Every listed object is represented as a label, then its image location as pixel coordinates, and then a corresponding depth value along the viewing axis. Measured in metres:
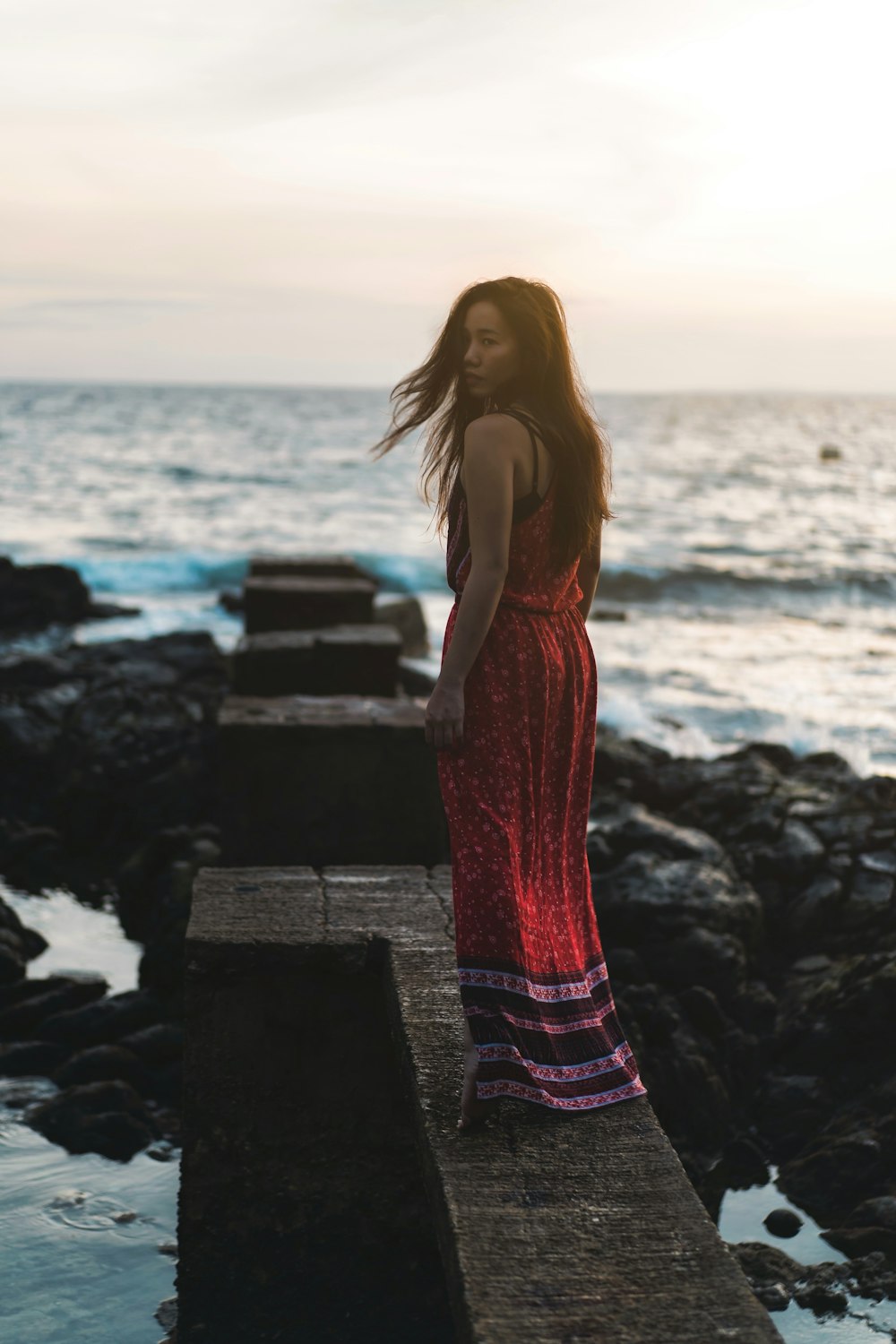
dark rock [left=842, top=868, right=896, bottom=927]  6.19
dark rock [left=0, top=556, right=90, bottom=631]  15.80
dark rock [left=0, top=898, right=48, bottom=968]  5.96
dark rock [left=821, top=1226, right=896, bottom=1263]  3.96
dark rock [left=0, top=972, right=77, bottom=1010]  5.51
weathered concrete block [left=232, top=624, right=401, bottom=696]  5.88
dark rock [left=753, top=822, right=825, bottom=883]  6.58
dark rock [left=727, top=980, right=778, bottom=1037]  5.40
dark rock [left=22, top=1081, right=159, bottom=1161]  4.49
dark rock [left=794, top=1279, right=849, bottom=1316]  3.70
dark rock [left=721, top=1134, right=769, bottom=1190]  4.52
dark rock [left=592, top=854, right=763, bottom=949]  5.59
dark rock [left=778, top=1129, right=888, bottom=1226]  4.28
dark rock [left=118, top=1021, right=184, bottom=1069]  5.05
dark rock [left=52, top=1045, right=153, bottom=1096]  4.91
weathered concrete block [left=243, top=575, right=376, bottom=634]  6.68
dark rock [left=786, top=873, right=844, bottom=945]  6.17
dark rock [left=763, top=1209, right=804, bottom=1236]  4.17
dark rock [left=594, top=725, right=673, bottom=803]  8.54
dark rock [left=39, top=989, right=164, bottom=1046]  5.23
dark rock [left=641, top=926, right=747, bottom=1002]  5.41
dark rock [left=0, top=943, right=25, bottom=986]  5.68
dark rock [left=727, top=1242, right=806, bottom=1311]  3.75
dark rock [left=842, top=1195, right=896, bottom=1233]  4.05
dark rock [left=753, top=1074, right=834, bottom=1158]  4.72
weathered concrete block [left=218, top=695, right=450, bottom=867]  4.94
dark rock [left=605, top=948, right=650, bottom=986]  5.31
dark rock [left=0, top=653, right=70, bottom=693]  10.55
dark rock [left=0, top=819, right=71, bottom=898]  7.33
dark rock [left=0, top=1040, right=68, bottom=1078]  5.02
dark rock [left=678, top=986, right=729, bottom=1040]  5.17
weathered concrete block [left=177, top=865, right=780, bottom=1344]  3.26
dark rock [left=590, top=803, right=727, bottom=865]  6.19
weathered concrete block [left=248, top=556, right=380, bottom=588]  7.39
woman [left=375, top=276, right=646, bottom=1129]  2.77
